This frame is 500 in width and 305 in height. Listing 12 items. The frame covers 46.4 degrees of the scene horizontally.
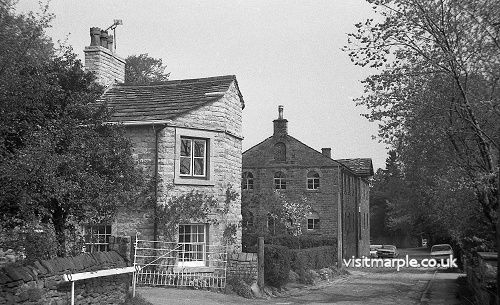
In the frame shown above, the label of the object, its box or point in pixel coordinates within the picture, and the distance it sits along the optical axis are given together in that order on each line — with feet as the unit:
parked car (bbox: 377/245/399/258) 184.44
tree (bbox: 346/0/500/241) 55.21
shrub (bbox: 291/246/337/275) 93.60
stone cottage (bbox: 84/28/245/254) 69.15
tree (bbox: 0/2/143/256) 36.78
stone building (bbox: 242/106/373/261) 148.25
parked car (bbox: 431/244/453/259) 152.68
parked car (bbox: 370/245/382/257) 193.67
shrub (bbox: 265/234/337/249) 114.52
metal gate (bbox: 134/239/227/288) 65.82
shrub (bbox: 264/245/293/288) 76.13
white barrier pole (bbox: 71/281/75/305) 37.81
